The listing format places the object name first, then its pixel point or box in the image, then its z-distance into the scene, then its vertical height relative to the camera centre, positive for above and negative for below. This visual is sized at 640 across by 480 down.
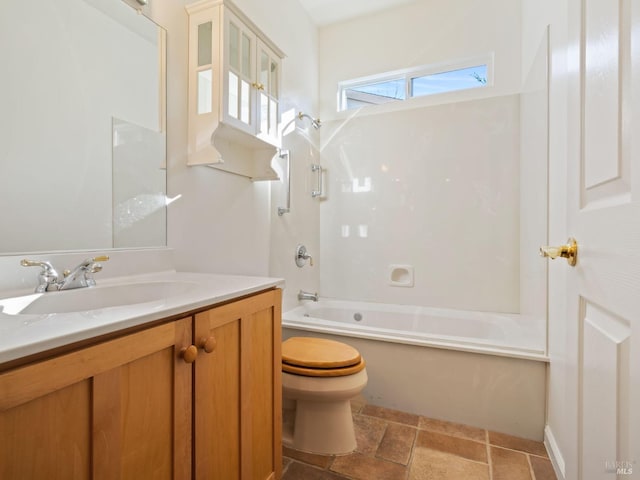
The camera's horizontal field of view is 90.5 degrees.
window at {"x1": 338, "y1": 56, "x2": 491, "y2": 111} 2.52 +1.34
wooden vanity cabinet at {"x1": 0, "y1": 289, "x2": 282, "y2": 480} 0.49 -0.35
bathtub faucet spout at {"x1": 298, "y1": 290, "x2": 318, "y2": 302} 2.54 -0.46
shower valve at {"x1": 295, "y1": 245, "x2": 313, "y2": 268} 2.53 -0.14
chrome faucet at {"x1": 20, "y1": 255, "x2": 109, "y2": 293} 0.88 -0.12
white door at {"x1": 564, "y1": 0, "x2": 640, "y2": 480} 0.59 +0.01
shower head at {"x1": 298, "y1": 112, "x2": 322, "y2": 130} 2.48 +1.00
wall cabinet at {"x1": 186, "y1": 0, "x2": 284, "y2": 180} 1.41 +0.74
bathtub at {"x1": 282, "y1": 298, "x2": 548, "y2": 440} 1.60 -0.71
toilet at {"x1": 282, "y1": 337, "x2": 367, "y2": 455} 1.44 -0.70
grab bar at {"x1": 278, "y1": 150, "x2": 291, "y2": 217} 2.25 +0.40
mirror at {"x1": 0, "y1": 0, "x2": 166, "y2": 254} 0.94 +0.38
